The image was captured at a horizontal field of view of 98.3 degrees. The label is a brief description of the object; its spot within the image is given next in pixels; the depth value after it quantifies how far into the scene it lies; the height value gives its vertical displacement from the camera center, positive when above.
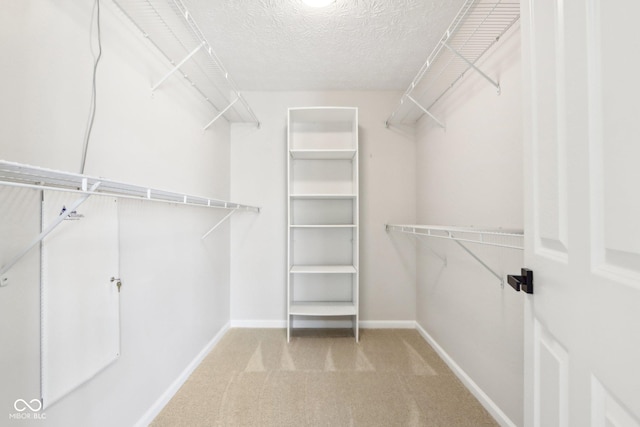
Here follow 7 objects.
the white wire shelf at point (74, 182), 0.62 +0.10
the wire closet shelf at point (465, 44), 1.33 +0.99
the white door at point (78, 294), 0.92 -0.29
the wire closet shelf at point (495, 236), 1.14 -0.11
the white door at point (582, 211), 0.47 +0.01
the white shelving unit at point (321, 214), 2.79 +0.02
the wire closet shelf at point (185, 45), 1.29 +1.00
